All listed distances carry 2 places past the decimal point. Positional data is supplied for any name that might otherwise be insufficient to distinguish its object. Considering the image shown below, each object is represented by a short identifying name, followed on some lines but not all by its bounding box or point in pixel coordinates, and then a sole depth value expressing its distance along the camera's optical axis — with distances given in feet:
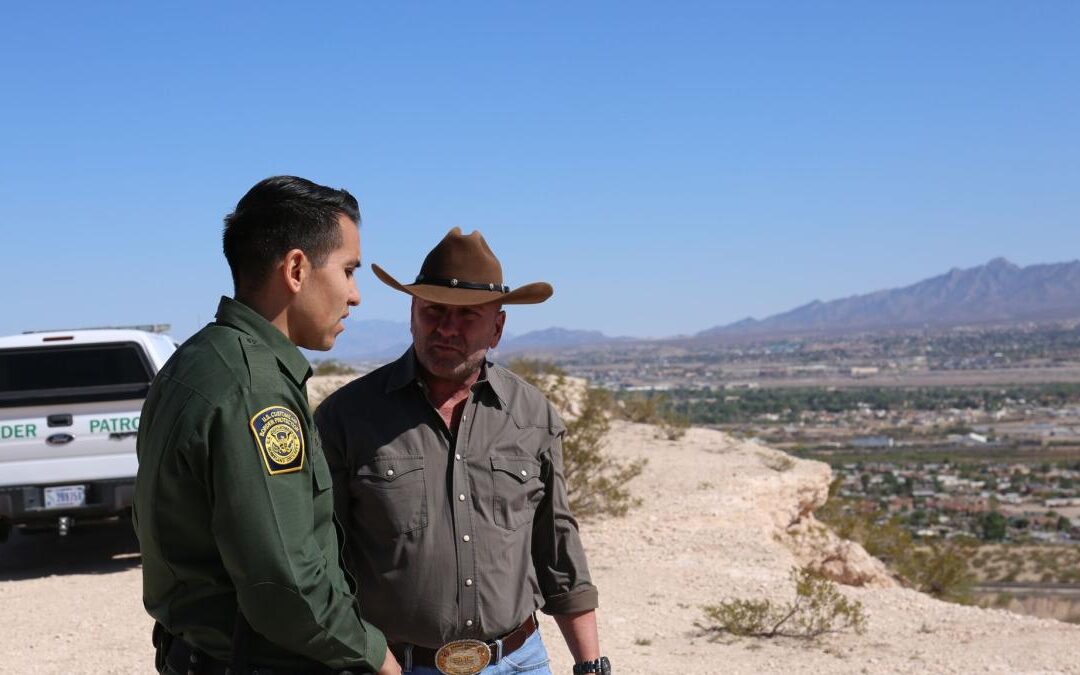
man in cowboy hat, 9.75
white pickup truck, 26.68
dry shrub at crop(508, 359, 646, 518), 37.68
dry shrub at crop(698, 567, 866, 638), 25.35
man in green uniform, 6.31
